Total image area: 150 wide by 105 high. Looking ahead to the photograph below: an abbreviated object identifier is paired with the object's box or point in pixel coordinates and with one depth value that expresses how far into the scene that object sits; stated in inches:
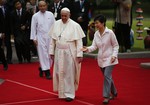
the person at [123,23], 805.2
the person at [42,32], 602.2
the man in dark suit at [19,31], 748.6
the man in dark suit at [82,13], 792.9
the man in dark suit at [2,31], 676.7
